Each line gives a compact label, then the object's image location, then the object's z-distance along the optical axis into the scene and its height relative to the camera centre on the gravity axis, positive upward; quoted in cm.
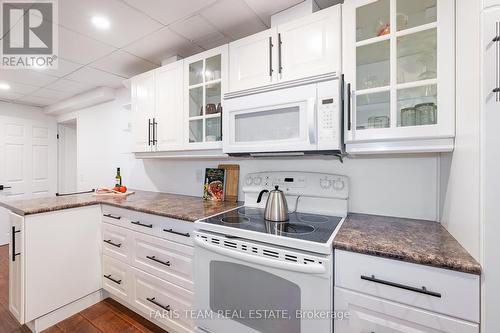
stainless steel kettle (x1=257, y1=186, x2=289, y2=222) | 139 -26
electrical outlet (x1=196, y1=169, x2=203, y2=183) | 232 -10
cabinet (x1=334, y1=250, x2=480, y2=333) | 81 -51
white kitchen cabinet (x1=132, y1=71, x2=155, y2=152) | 217 +54
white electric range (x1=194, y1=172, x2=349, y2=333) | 101 -50
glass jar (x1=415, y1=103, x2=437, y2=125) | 109 +26
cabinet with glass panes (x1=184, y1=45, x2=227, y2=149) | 177 +56
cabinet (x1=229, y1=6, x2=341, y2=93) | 130 +72
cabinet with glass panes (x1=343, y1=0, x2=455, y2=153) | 105 +46
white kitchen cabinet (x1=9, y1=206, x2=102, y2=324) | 165 -75
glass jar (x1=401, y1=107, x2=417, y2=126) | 114 +25
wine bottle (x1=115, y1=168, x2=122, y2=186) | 271 -18
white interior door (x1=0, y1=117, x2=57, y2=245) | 349 +8
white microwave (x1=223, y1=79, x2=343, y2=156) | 124 +27
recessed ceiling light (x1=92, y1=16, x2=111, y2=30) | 159 +103
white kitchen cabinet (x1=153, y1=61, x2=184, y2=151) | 198 +51
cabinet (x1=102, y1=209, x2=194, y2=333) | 149 -77
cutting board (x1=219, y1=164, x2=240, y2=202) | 205 -15
